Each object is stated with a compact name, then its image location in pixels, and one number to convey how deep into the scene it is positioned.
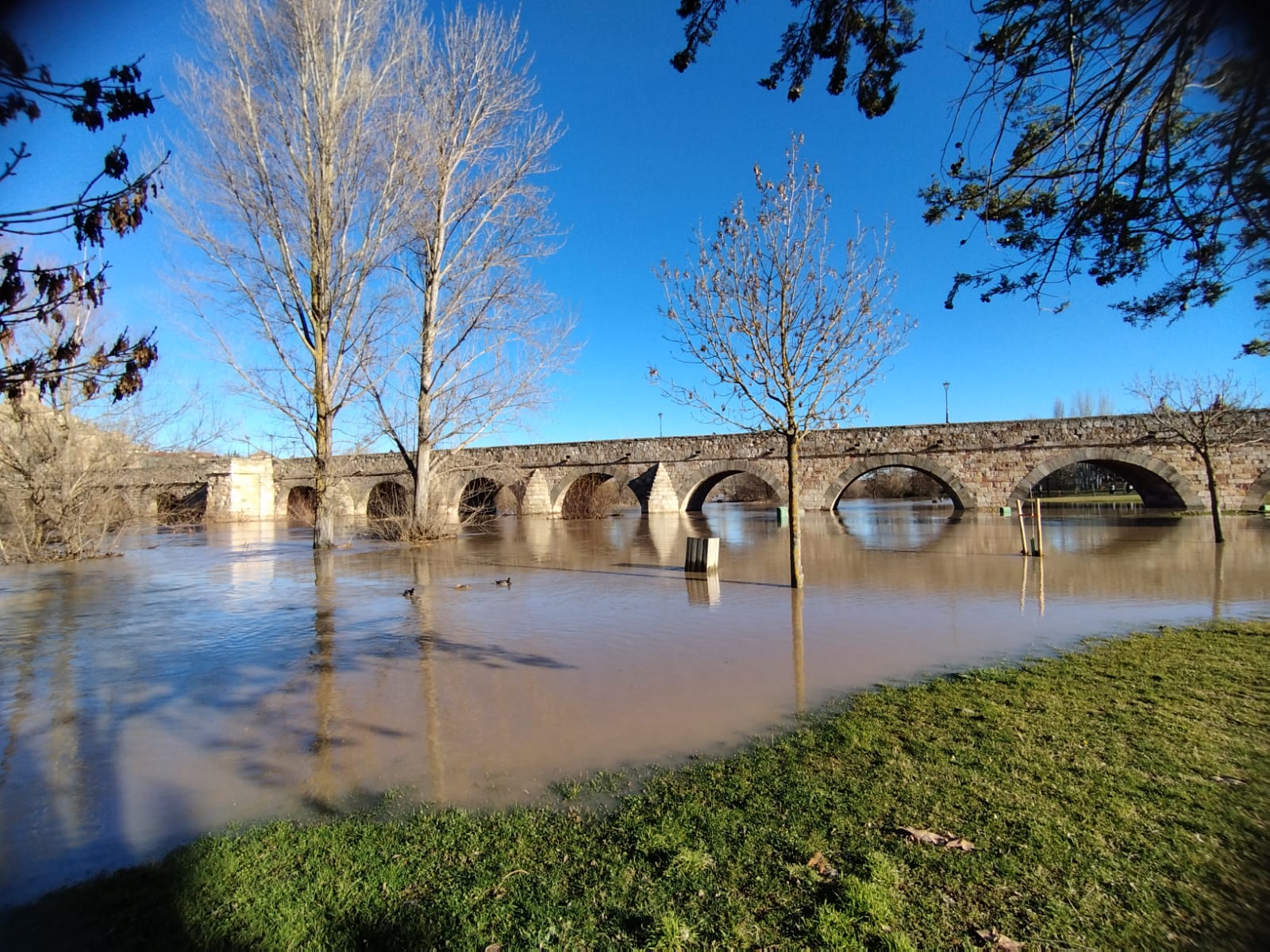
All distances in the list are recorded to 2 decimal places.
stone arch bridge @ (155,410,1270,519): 24.31
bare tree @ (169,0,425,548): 15.38
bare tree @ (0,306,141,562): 14.49
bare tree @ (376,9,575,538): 18.05
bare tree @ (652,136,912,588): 8.77
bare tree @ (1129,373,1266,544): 14.73
